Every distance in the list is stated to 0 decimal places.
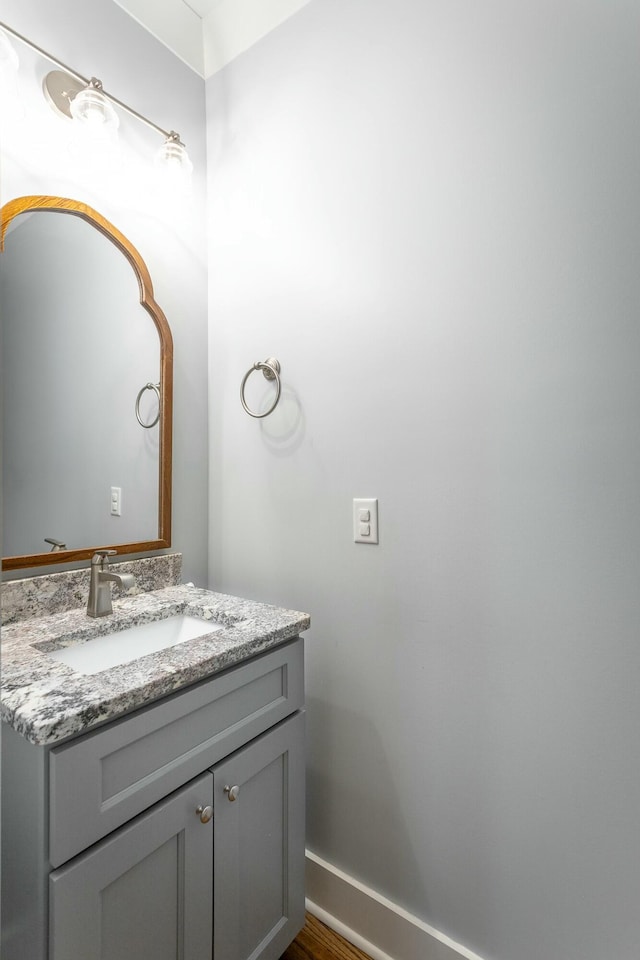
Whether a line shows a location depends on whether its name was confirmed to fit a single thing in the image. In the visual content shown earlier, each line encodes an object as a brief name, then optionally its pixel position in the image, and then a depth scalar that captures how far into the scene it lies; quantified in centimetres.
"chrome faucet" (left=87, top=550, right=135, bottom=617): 120
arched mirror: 117
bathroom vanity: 76
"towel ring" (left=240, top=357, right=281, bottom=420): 147
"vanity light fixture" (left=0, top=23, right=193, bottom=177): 122
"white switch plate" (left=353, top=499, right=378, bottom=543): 131
